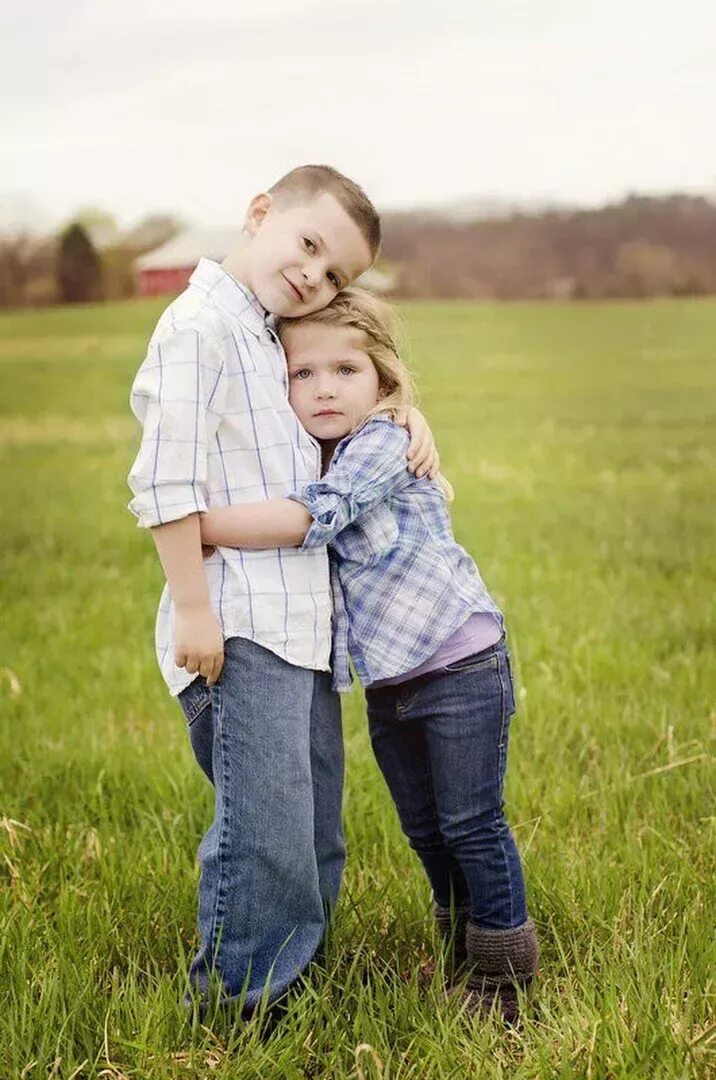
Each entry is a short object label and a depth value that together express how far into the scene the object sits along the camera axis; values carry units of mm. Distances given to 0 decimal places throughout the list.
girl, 2646
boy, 2473
